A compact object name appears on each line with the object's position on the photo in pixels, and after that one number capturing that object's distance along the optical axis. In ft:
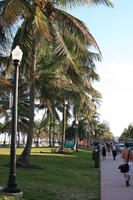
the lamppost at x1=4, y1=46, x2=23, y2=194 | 21.40
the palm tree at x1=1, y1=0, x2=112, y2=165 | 29.75
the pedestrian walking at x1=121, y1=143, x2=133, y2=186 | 29.49
